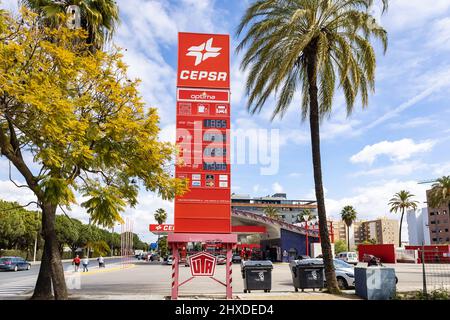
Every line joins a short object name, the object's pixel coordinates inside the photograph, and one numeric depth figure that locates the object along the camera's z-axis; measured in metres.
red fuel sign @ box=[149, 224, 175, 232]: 56.38
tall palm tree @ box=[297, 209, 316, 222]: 103.24
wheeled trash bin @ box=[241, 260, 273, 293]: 16.89
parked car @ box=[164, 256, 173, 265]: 54.00
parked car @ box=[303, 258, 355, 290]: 18.47
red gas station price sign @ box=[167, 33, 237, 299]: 15.32
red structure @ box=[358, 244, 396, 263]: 55.75
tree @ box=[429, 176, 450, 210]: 55.22
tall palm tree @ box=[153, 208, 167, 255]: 93.81
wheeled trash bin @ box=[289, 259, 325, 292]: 16.83
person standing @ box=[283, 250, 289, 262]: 56.44
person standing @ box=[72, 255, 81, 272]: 33.82
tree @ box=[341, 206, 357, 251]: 91.56
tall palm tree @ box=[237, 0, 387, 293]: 16.33
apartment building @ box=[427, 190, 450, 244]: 121.62
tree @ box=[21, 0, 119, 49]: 16.34
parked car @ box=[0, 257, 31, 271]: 39.12
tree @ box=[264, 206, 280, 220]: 105.88
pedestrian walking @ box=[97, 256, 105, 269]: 44.70
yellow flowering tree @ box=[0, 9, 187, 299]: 11.04
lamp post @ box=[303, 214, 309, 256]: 52.06
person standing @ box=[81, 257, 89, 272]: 35.96
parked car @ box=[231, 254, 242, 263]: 53.75
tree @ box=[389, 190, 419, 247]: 79.10
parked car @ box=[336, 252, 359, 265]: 54.95
